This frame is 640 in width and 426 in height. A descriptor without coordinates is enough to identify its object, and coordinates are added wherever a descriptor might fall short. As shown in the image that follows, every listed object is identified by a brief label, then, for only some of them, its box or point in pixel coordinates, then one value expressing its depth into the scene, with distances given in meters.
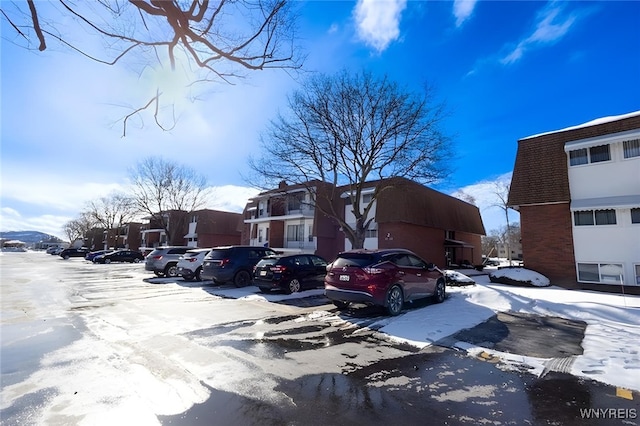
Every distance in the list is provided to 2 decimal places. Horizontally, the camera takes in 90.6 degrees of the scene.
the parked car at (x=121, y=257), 36.84
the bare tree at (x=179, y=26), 3.76
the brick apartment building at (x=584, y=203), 13.29
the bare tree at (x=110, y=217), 63.18
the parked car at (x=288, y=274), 11.69
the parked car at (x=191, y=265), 16.30
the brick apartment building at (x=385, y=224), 24.05
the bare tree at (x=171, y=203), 38.56
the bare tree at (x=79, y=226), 77.19
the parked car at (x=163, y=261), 18.73
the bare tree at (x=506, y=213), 42.87
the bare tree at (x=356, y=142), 17.03
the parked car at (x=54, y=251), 72.96
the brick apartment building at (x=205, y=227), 43.42
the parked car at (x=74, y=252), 53.40
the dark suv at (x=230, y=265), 13.66
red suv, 7.96
